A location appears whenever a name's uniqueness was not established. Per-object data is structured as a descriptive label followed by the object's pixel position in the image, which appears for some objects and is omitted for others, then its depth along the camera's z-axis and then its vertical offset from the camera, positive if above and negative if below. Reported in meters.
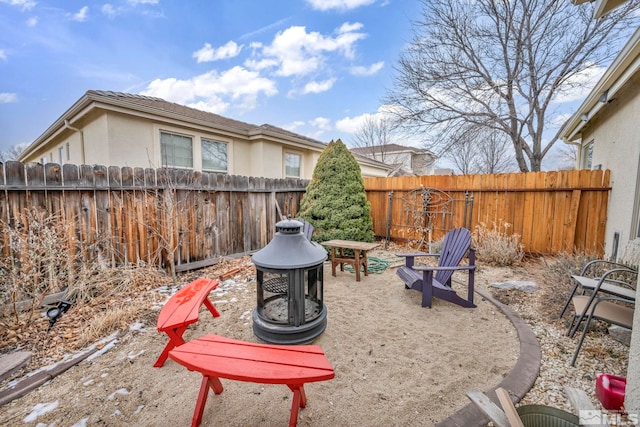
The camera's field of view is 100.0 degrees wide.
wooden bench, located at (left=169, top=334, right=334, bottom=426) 1.47 -1.03
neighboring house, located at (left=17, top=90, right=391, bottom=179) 6.22 +1.47
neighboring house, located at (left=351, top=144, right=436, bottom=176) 21.80 +3.04
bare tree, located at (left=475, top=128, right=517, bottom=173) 17.83 +2.54
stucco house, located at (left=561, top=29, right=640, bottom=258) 3.76 +1.01
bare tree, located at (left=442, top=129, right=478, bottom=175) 18.63 +2.26
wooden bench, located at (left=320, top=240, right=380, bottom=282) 4.54 -1.11
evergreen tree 6.23 -0.21
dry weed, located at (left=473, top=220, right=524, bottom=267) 5.37 -1.12
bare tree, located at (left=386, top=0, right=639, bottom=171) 8.96 +4.68
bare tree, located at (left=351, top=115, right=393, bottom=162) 23.58 +4.88
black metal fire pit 2.46 -0.90
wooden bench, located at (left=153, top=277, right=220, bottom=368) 2.24 -1.10
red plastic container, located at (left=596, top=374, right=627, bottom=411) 1.65 -1.24
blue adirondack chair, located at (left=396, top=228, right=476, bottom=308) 3.42 -1.13
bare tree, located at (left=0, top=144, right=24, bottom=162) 24.59 +3.52
